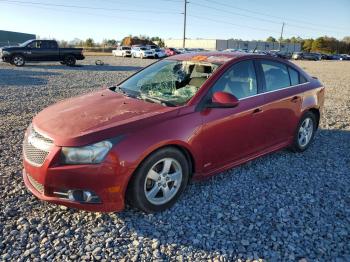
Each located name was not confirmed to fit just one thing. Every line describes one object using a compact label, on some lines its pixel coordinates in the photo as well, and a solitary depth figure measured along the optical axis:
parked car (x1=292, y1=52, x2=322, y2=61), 59.25
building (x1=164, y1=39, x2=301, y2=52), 85.90
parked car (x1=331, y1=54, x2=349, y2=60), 67.61
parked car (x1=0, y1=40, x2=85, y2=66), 20.80
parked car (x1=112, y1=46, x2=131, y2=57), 43.69
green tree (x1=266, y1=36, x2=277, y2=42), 114.40
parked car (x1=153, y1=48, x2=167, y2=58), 41.49
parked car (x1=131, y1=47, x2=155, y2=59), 40.45
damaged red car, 3.17
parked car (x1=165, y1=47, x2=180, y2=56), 44.66
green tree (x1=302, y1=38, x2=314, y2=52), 98.31
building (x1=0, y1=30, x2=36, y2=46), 64.31
